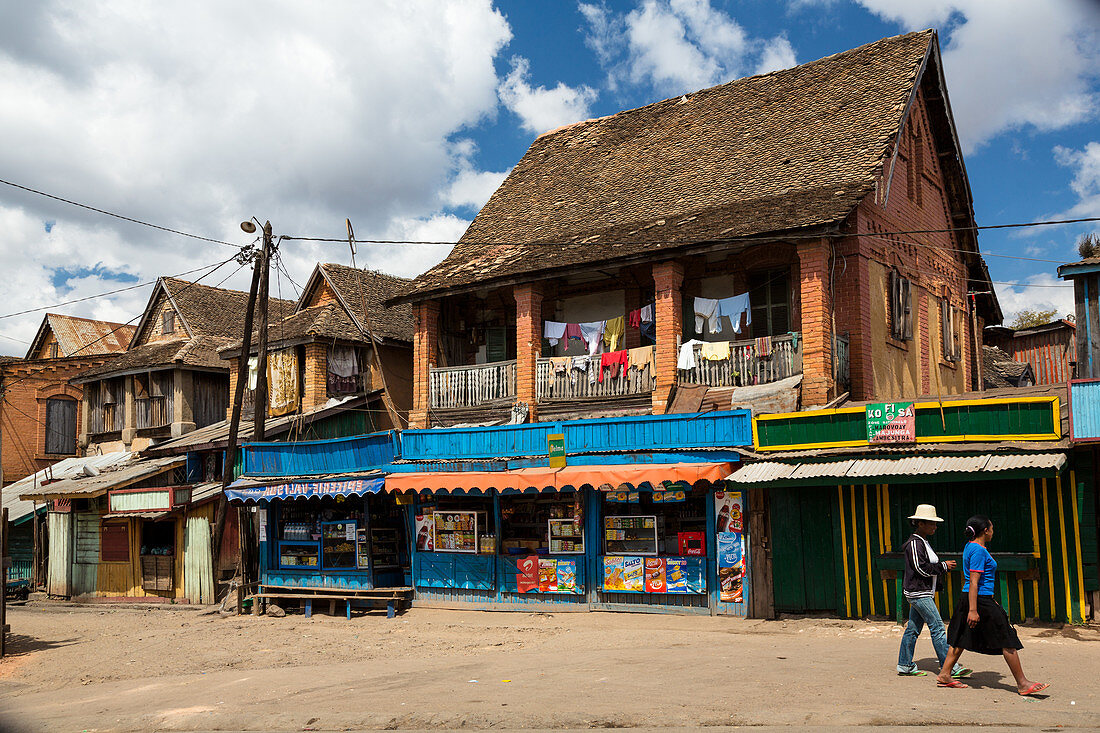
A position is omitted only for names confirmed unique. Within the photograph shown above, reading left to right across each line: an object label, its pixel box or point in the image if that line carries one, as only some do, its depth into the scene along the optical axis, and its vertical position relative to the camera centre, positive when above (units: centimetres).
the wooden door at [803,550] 1455 -133
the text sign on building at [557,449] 1716 +37
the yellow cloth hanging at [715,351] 1817 +220
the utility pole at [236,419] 2138 +131
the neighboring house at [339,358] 2622 +329
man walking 920 -119
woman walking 849 -143
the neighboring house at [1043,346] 2775 +339
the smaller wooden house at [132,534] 2308 -142
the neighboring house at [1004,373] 2683 +246
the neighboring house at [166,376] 3011 +336
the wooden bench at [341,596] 1852 -245
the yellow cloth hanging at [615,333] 2052 +292
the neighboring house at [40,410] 3562 +272
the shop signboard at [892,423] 1391 +57
